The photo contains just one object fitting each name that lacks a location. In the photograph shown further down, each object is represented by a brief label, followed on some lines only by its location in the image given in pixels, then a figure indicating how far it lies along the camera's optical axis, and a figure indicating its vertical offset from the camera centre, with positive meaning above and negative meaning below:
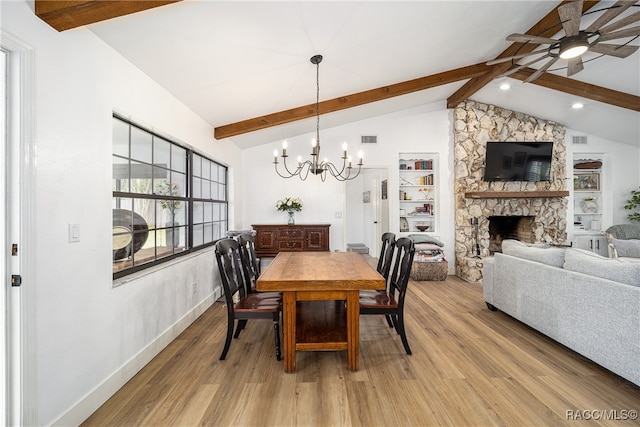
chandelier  2.87 +0.65
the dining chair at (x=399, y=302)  2.47 -0.77
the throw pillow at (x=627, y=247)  3.88 -0.49
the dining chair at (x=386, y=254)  2.96 -0.44
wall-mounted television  5.45 +0.97
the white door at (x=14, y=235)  1.38 -0.10
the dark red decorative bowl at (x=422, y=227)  5.80 -0.29
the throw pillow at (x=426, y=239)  5.28 -0.49
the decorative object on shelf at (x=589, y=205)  6.02 +0.13
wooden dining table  2.12 -0.63
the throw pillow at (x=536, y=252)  2.72 -0.41
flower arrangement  5.43 +0.16
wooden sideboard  5.14 -0.44
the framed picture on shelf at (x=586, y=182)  6.07 +0.60
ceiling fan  2.24 +1.49
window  2.30 +0.14
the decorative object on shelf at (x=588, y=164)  5.95 +0.95
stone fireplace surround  5.53 +0.48
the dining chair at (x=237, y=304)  2.38 -0.78
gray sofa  2.01 -0.73
